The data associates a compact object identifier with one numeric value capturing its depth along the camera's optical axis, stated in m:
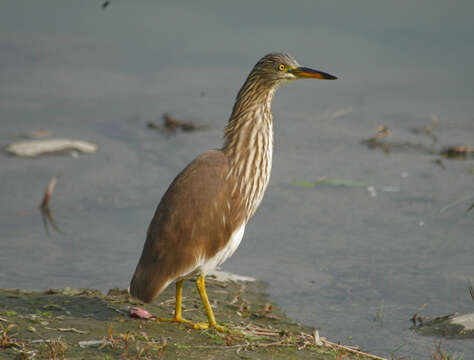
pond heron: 9.92
